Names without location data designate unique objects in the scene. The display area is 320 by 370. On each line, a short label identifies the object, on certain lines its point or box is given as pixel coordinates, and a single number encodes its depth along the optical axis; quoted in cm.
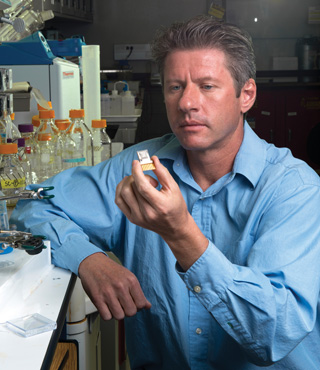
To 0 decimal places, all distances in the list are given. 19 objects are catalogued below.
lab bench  88
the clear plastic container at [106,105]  432
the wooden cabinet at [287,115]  662
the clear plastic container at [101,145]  246
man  104
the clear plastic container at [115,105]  430
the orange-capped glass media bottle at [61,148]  216
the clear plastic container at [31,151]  196
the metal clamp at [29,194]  124
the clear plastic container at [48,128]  216
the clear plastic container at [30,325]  96
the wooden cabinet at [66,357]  118
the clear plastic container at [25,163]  191
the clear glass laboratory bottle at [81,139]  220
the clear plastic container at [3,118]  176
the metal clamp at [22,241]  111
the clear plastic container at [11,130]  192
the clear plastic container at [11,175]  168
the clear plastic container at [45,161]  207
